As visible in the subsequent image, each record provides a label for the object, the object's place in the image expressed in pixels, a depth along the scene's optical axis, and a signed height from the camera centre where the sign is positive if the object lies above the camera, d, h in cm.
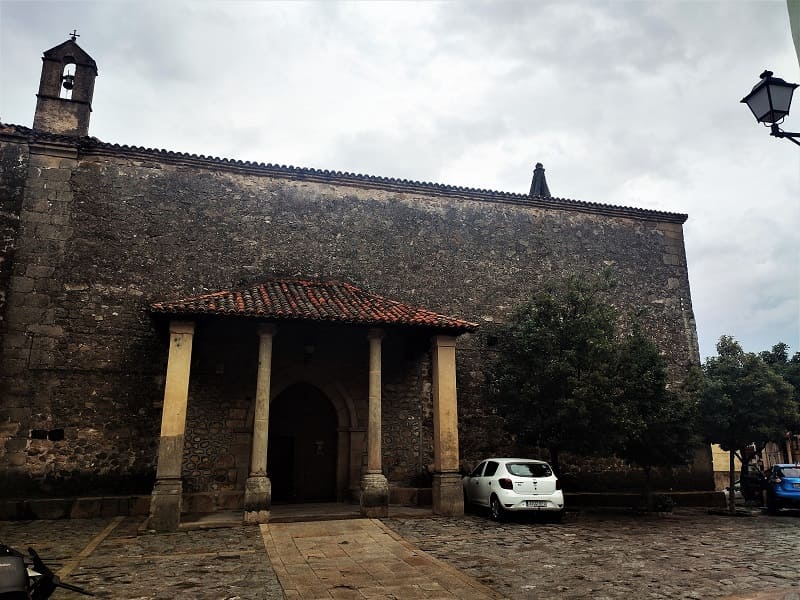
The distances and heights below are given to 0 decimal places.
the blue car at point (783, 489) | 1362 -131
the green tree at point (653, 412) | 1308 +50
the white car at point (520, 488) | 1139 -111
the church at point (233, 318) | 1230 +249
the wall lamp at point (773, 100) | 594 +345
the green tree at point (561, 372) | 1254 +141
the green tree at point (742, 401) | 1281 +73
